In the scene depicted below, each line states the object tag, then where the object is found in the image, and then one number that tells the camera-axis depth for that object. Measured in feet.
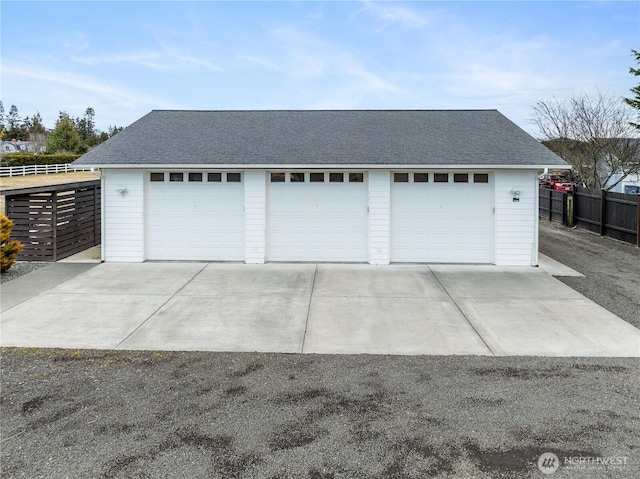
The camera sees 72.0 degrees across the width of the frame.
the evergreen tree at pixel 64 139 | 166.50
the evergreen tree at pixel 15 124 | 229.66
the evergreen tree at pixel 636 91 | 44.06
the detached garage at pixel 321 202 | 34.09
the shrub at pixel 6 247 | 30.48
